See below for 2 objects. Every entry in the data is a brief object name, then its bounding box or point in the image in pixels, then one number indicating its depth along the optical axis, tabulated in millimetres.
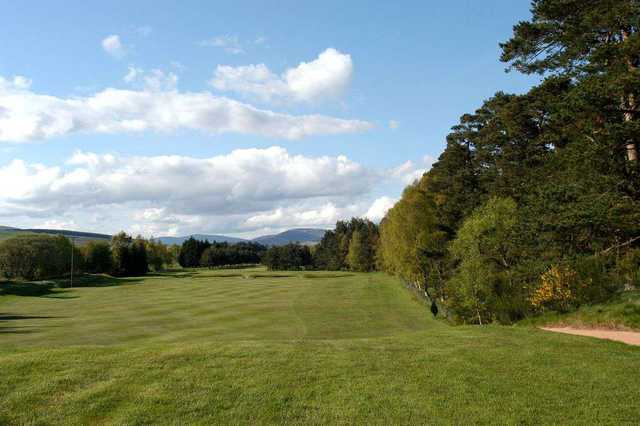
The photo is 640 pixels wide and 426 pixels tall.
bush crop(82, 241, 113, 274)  127875
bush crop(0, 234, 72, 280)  109625
